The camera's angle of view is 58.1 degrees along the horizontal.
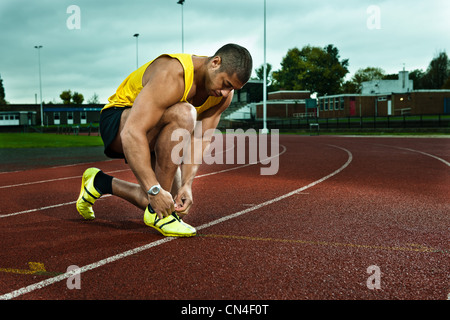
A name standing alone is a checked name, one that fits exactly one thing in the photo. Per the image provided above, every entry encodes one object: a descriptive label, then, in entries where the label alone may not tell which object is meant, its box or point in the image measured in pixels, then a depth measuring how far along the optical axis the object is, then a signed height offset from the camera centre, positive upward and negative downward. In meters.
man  3.08 +0.01
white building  55.78 +4.55
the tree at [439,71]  78.62 +9.01
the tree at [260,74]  108.89 +12.49
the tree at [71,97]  79.50 +4.84
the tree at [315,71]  73.00 +8.59
